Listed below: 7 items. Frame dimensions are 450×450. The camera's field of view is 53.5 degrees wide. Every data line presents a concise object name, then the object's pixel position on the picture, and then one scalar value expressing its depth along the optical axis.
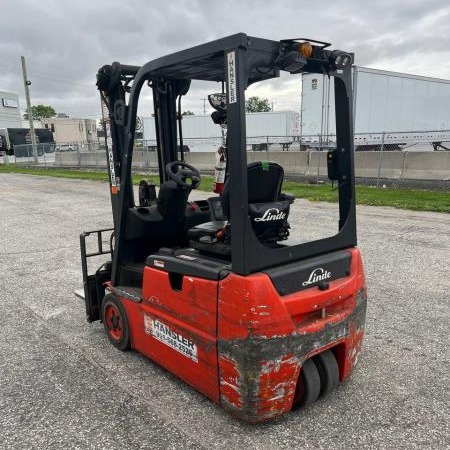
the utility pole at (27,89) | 32.47
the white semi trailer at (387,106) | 21.22
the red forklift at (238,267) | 2.71
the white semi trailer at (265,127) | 30.61
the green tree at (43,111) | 116.11
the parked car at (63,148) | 38.94
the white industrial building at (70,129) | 100.25
